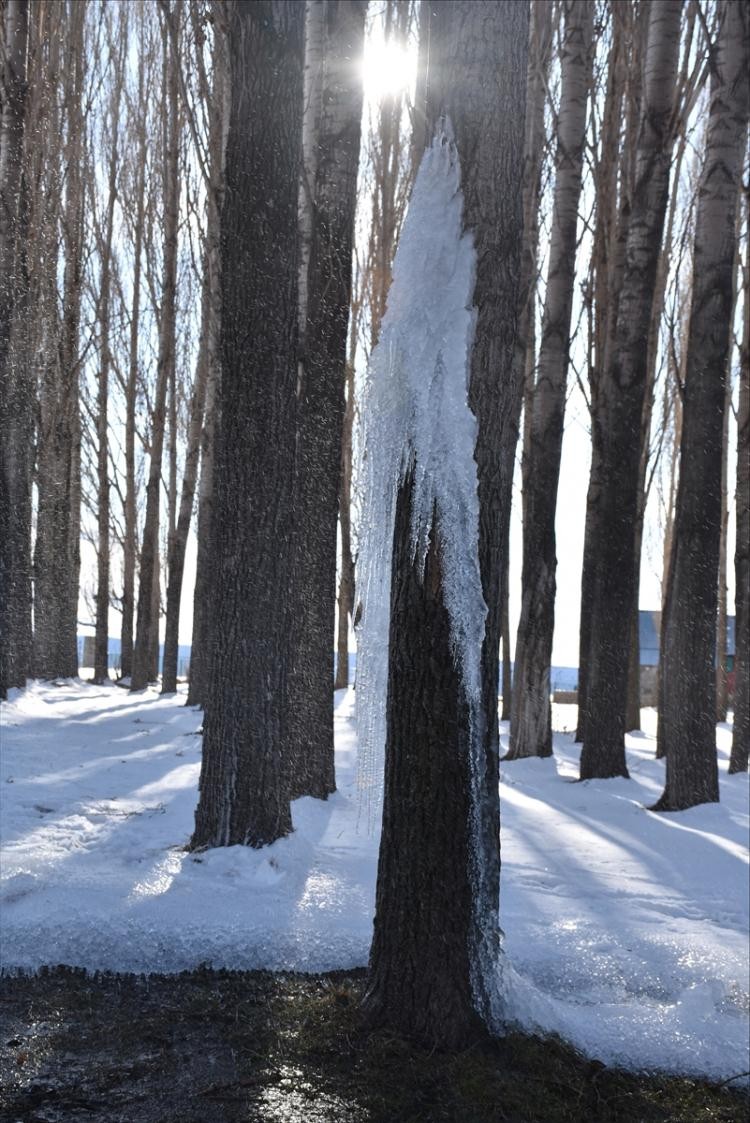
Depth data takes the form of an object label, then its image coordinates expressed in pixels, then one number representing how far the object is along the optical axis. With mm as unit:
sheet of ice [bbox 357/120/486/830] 2826
